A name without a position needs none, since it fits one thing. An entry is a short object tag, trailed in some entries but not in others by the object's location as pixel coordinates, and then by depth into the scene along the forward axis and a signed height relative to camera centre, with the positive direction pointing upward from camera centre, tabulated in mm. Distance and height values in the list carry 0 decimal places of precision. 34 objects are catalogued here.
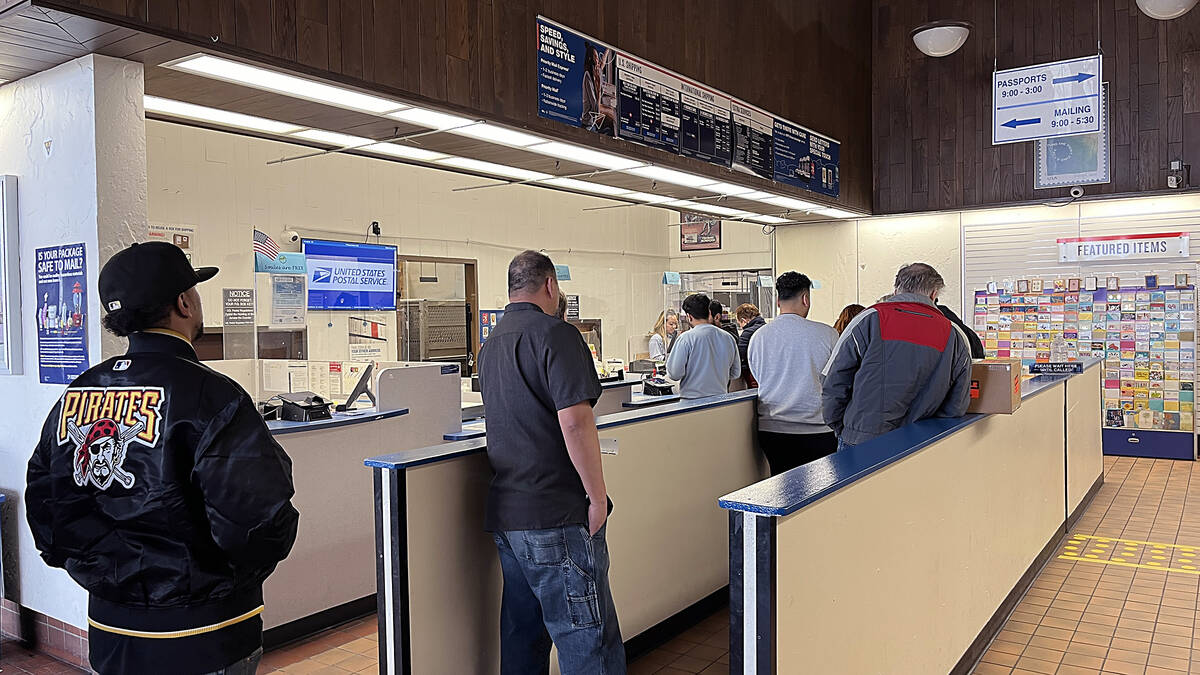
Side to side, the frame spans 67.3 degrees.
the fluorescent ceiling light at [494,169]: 5529 +889
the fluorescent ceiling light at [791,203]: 7924 +914
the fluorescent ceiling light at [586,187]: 6305 +869
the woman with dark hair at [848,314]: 5942 -79
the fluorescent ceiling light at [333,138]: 4719 +922
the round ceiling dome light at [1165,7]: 6723 +2178
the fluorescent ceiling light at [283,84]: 3541 +964
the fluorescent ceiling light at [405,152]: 5051 +902
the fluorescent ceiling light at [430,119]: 4410 +951
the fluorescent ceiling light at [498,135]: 4773 +941
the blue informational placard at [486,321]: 10258 -156
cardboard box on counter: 3719 -368
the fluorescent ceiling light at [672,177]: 6141 +914
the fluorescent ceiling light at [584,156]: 5266 +923
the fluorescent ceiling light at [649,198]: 7196 +869
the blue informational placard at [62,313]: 3354 +2
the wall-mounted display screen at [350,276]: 8094 +316
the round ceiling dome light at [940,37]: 7660 +2266
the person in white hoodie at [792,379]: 4555 -385
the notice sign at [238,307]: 6578 +31
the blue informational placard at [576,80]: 5047 +1322
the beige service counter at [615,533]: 2682 -826
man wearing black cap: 1834 -376
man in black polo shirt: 2732 -527
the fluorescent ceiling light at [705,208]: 7688 +859
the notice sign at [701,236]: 13843 +1062
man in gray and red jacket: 3680 -274
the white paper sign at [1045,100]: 7406 +1679
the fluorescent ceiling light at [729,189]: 6973 +911
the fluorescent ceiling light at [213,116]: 4091 +936
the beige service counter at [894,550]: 2098 -753
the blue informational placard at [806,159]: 7562 +1284
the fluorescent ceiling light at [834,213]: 9141 +923
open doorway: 9453 -15
